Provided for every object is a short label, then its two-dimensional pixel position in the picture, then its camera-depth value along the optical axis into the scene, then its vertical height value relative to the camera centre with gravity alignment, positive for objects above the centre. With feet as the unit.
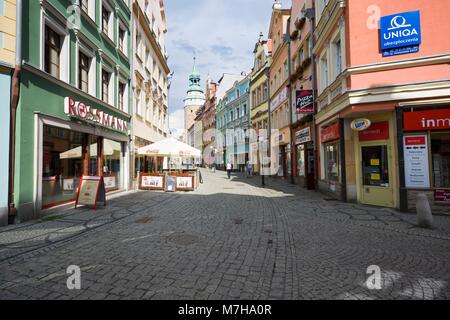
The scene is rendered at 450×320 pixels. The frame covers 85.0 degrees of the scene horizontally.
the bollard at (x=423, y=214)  20.87 -4.27
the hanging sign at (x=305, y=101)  45.14 +11.98
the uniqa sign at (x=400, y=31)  26.86 +14.93
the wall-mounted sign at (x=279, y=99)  64.59 +19.38
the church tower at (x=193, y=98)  279.08 +78.57
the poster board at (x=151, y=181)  48.16 -2.64
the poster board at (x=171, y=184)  46.93 -3.16
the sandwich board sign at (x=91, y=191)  28.76 -2.70
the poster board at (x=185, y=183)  47.19 -3.03
